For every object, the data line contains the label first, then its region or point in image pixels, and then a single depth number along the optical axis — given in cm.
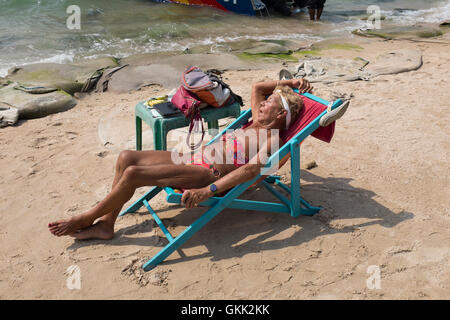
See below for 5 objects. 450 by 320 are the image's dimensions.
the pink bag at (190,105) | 388
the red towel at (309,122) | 328
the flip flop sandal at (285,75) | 392
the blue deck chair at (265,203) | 290
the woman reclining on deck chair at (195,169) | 294
